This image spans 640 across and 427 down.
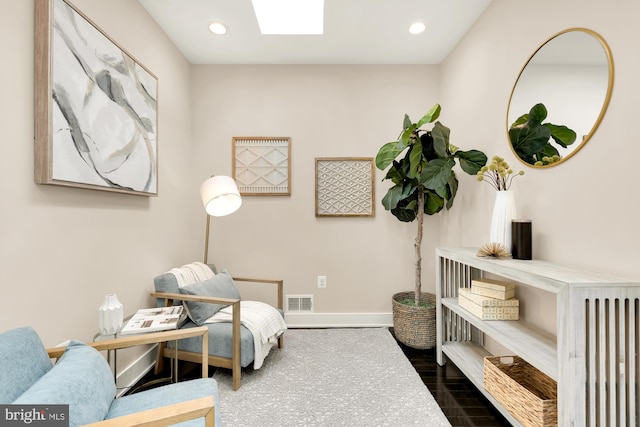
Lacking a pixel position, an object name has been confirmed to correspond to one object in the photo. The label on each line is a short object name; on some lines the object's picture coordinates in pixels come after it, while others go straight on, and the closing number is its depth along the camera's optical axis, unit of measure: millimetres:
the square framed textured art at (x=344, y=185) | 3082
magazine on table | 1606
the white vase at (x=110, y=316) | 1553
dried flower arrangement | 1827
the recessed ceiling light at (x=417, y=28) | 2445
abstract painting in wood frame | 1369
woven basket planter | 2562
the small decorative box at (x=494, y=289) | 1774
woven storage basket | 1331
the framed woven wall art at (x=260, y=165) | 3074
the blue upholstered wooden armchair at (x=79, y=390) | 910
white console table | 1115
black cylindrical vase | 1661
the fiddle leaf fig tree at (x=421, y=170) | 2242
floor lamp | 2264
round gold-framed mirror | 1390
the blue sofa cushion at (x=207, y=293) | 2115
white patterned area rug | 1699
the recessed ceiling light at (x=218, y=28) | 2434
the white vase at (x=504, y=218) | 1749
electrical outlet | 3090
